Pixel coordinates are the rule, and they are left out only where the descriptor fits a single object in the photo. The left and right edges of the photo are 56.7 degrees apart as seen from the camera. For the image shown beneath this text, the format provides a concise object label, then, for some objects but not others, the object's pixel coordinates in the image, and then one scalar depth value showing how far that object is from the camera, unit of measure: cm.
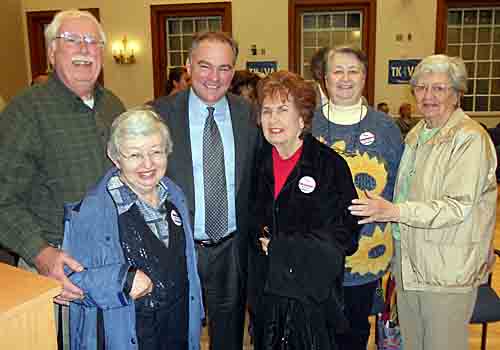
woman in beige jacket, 189
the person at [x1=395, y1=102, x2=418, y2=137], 768
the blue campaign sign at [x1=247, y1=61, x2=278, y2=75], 856
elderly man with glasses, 166
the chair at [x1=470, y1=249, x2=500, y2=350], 228
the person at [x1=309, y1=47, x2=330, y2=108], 232
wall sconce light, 888
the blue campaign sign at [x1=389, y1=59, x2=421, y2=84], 826
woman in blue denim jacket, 158
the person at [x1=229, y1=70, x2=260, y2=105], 332
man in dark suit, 215
